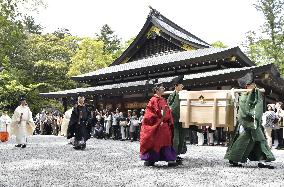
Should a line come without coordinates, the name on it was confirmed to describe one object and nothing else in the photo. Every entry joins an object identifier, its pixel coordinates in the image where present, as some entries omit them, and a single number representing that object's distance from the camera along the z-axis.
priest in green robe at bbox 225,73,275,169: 7.37
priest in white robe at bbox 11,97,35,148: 13.60
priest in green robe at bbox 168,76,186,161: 8.25
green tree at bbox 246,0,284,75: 35.28
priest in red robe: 7.52
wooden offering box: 7.69
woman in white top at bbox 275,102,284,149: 14.11
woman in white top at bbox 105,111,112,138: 20.59
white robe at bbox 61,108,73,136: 16.70
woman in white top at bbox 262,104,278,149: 13.45
